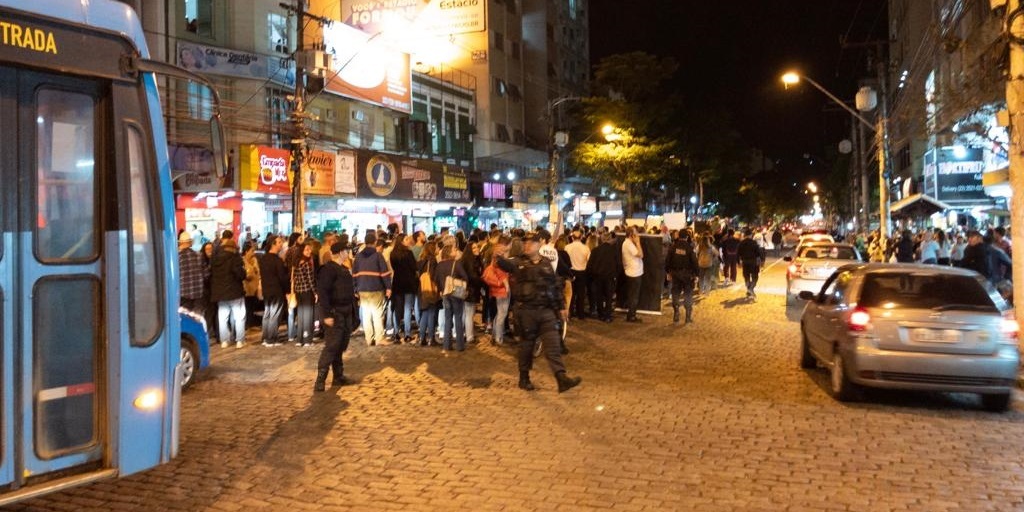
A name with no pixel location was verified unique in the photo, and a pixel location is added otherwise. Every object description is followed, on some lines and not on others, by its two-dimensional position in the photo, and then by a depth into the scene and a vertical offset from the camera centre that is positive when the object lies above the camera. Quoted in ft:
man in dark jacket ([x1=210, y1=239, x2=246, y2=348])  40.98 -1.16
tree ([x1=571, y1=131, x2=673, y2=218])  124.77 +15.82
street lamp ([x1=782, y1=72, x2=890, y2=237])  79.15 +9.54
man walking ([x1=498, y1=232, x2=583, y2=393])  30.68 -1.55
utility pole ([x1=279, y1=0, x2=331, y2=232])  59.57 +10.01
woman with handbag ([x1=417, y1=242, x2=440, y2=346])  41.70 -1.59
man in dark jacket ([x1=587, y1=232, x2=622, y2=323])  51.47 -0.68
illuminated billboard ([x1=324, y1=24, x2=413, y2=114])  94.32 +24.19
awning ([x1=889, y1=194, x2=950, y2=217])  96.48 +6.53
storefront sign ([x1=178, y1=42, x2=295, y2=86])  81.20 +21.05
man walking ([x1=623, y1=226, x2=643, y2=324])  52.16 -0.33
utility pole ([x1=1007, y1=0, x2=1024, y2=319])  35.65 +6.27
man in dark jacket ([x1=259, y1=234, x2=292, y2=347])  42.47 -1.11
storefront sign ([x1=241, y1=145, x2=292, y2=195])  75.82 +9.17
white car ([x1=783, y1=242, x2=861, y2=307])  59.26 -0.31
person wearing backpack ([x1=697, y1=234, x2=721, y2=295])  70.33 -0.09
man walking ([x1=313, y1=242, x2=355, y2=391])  31.50 -1.69
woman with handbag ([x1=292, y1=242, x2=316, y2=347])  42.57 -1.45
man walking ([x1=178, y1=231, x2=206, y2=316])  39.52 -0.30
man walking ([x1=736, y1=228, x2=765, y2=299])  67.56 +0.13
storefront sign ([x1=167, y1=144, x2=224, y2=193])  71.31 +9.68
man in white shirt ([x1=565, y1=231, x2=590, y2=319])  50.49 -0.47
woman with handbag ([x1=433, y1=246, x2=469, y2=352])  40.16 -1.25
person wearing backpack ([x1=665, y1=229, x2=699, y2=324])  51.80 -0.43
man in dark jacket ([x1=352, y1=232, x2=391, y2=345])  39.86 -0.95
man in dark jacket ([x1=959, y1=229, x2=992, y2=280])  49.98 +0.07
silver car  27.40 -2.65
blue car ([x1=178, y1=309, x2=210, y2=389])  31.86 -3.19
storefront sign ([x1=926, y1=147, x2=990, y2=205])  96.37 +9.72
